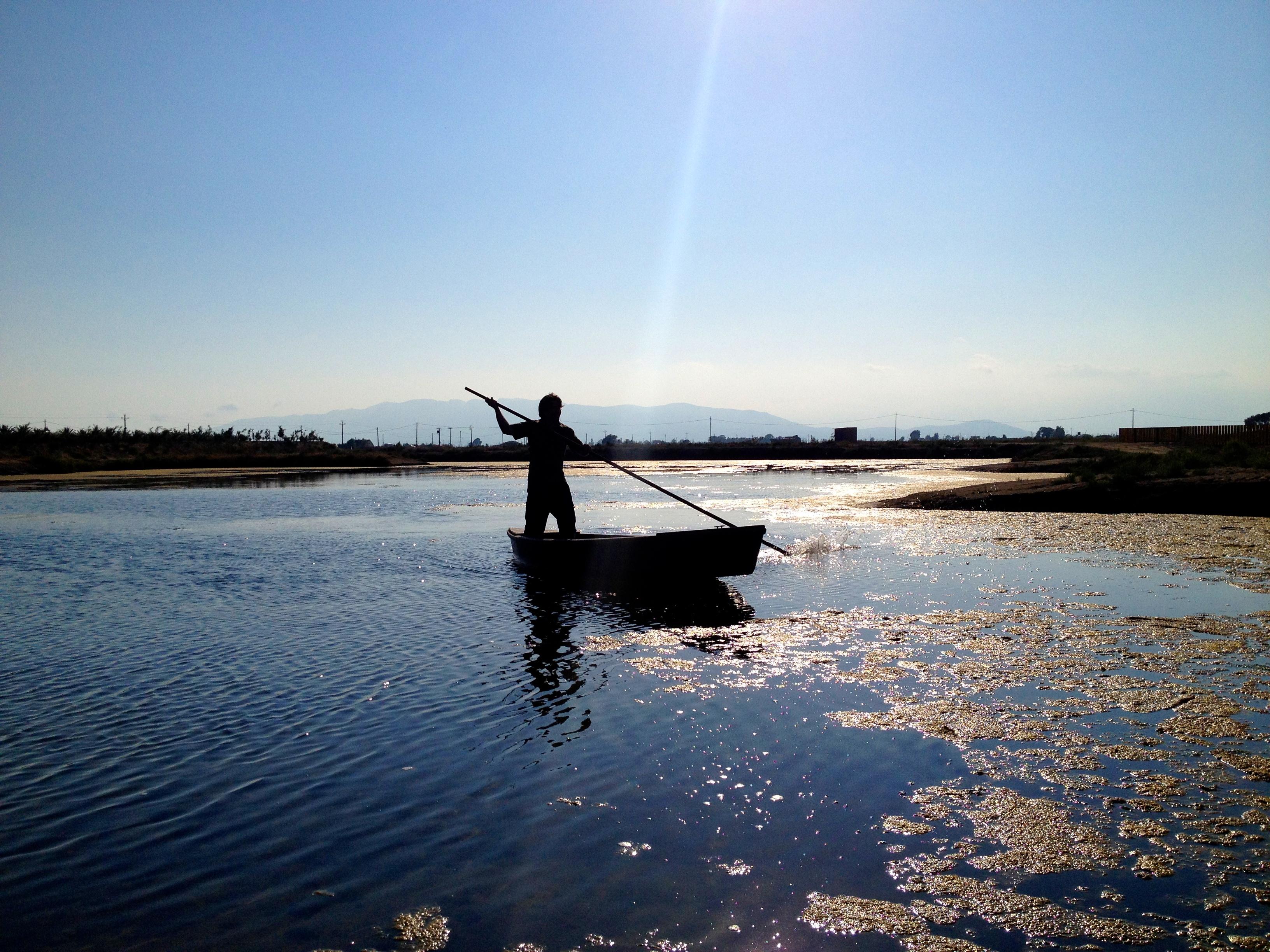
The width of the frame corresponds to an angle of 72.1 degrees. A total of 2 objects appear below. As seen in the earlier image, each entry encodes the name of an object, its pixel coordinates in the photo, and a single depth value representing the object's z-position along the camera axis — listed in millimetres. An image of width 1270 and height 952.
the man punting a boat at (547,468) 14359
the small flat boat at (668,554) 13305
